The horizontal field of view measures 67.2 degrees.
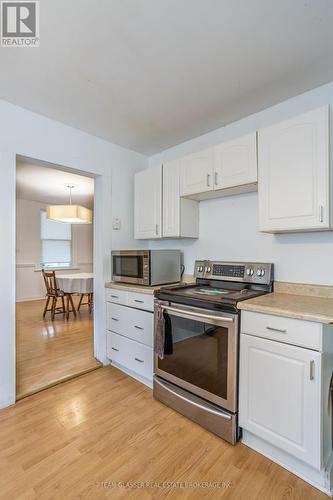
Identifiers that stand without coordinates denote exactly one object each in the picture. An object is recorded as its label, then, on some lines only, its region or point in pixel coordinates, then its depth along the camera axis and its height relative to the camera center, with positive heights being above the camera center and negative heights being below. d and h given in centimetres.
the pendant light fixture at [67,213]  402 +58
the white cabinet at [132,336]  218 -81
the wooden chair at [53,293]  446 -78
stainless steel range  156 -67
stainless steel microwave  230 -17
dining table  437 -61
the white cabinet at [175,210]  240 +39
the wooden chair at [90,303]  484 -106
